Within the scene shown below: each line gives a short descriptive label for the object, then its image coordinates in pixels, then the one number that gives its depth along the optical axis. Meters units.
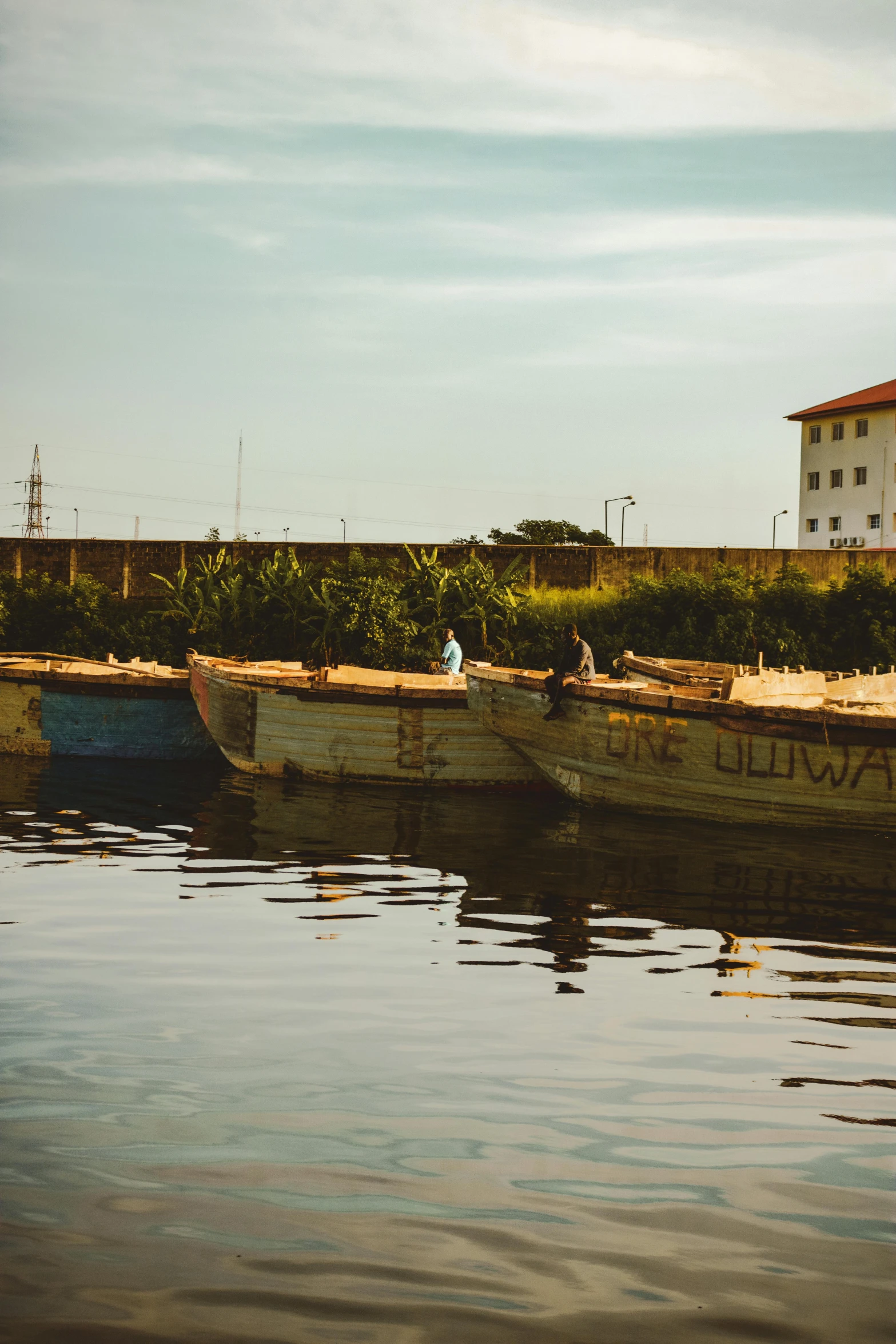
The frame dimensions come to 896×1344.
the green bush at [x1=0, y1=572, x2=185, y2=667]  28.11
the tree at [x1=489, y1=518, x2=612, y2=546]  53.12
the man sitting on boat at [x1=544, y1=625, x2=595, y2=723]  12.77
